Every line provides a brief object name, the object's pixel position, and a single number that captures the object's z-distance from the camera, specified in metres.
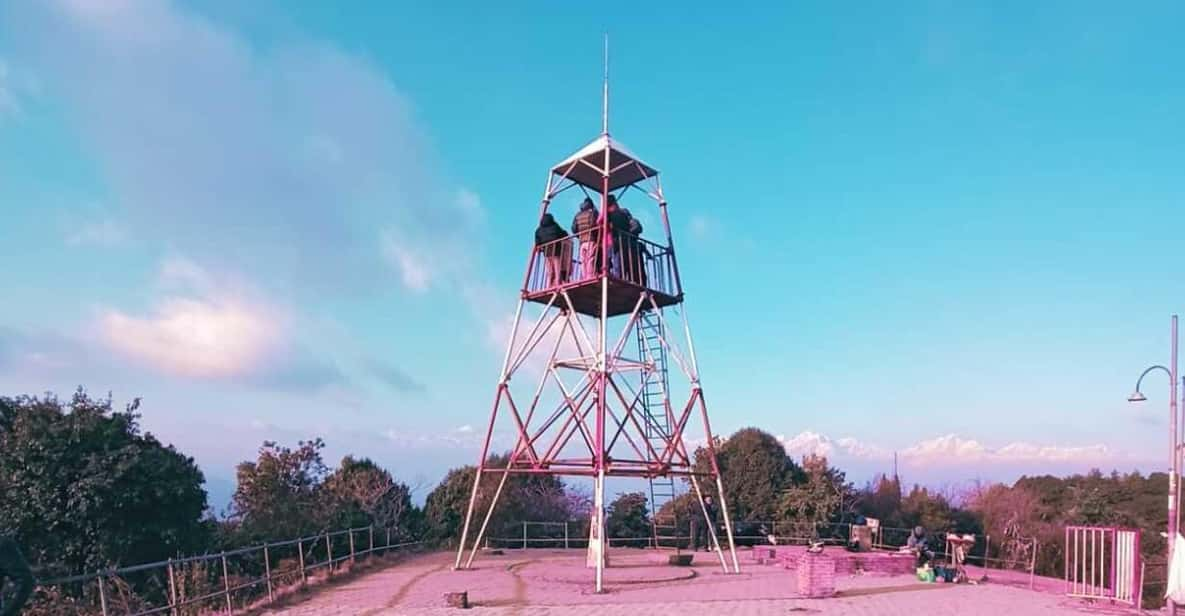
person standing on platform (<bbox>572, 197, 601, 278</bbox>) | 18.23
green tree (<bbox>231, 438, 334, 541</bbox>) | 22.31
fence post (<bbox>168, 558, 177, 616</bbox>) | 11.21
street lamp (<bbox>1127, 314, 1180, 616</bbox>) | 14.89
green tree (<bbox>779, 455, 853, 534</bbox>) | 26.95
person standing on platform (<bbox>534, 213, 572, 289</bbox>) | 18.95
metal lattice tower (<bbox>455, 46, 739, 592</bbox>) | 18.02
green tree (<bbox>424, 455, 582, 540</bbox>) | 26.61
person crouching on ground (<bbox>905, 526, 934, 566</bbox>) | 19.25
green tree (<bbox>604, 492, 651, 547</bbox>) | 27.38
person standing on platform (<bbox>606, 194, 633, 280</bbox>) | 18.30
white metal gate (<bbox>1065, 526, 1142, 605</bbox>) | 15.14
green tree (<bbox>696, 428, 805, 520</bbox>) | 29.67
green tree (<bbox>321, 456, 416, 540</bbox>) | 24.83
